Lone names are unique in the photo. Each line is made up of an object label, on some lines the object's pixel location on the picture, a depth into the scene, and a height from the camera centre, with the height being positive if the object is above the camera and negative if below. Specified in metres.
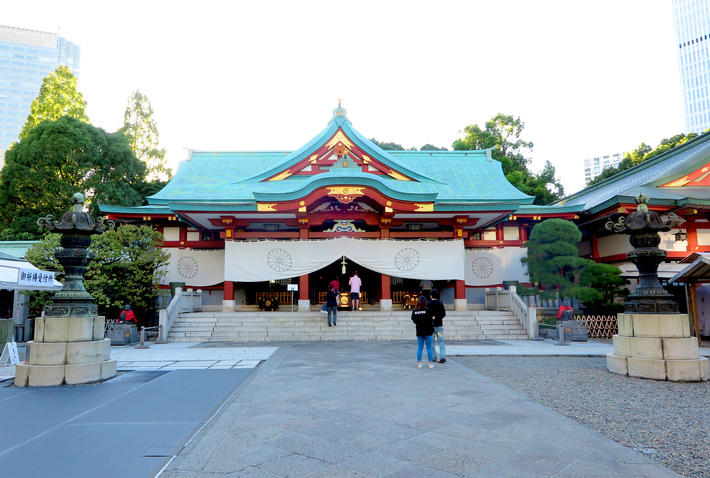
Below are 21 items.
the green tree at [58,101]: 27.22 +12.80
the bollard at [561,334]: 12.91 -1.54
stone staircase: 14.15 -1.33
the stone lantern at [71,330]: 7.05 -0.66
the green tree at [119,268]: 14.19 +0.85
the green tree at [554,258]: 15.46 +1.03
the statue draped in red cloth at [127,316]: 13.36 -0.78
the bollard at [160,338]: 13.40 -1.49
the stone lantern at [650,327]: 7.40 -0.79
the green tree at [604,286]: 14.70 -0.05
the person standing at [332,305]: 14.57 -0.56
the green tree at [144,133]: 33.69 +12.87
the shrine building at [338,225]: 16.41 +2.81
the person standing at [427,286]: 16.81 +0.06
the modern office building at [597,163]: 124.21 +38.10
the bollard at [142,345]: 12.14 -1.55
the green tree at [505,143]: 34.47 +12.08
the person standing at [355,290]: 16.20 -0.06
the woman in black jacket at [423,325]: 8.36 -0.76
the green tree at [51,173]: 22.69 +6.70
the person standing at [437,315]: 8.52 -0.57
